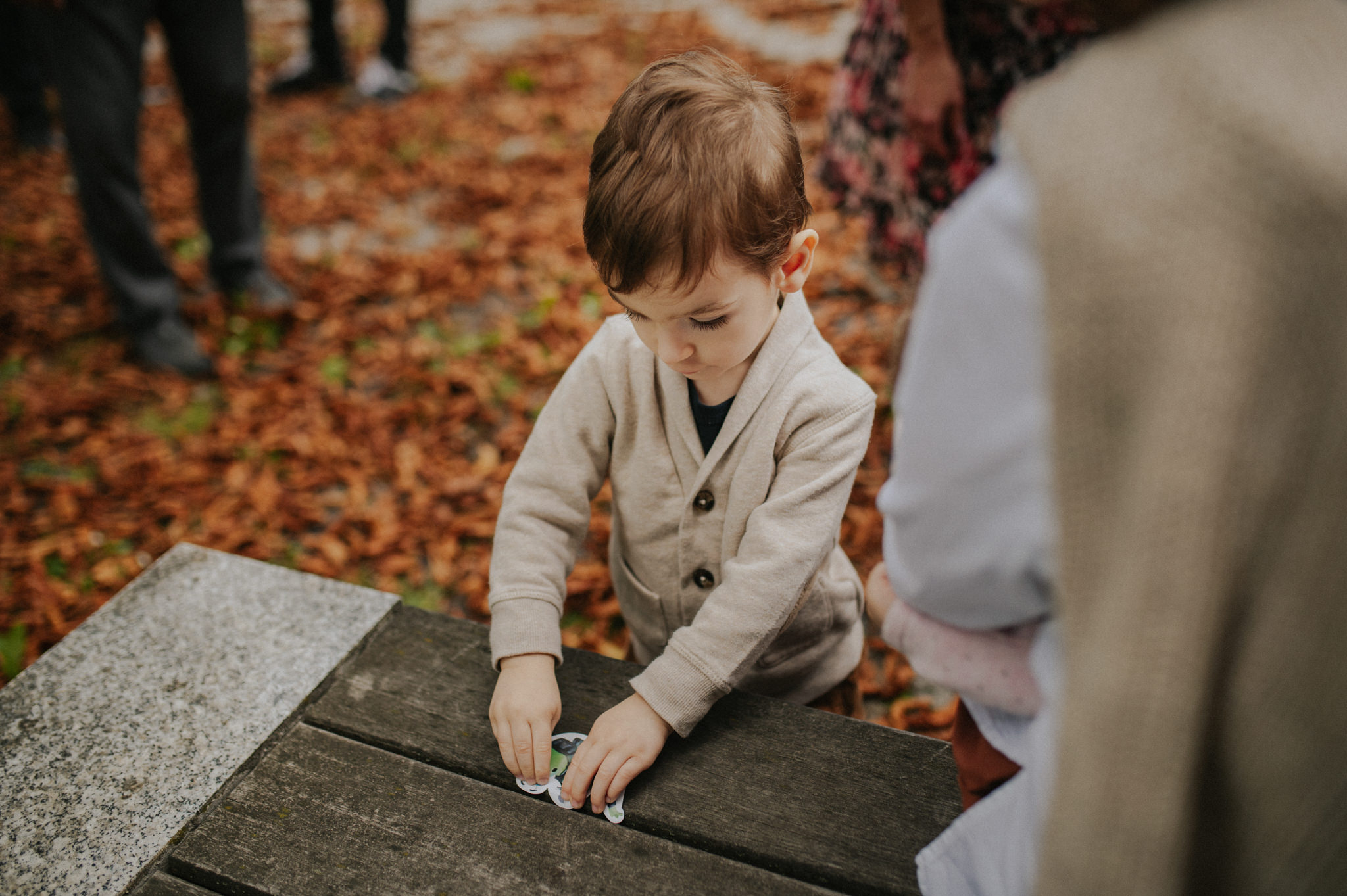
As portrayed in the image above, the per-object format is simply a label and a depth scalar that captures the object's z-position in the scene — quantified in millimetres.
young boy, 1377
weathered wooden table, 1381
